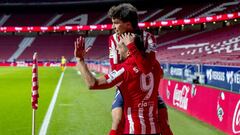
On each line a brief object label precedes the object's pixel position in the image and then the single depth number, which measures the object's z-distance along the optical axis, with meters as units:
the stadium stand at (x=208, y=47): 35.91
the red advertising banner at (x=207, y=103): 8.82
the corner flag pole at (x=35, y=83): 7.75
